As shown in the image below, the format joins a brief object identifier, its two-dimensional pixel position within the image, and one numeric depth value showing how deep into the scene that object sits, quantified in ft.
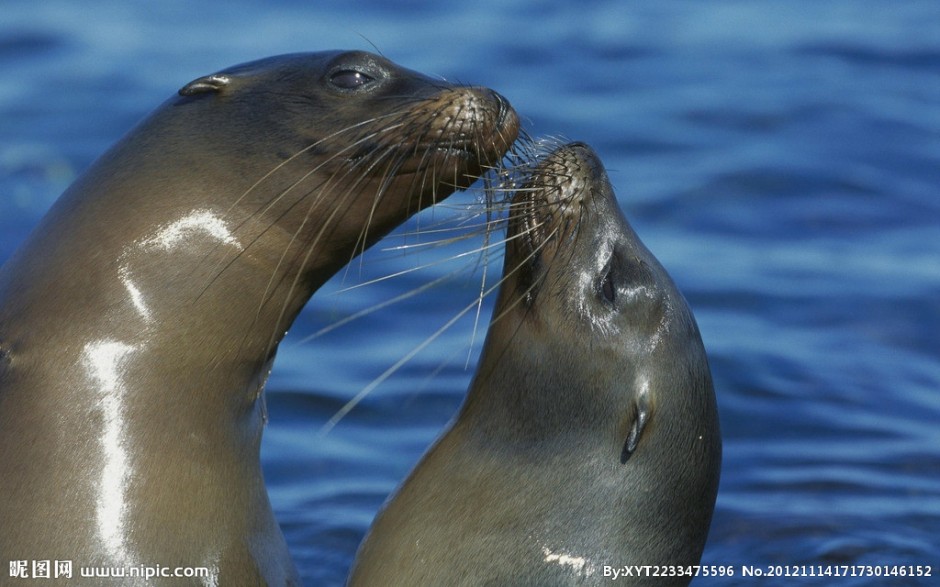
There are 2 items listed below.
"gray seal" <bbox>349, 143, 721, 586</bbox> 38.93
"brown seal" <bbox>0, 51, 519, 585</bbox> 34.63
